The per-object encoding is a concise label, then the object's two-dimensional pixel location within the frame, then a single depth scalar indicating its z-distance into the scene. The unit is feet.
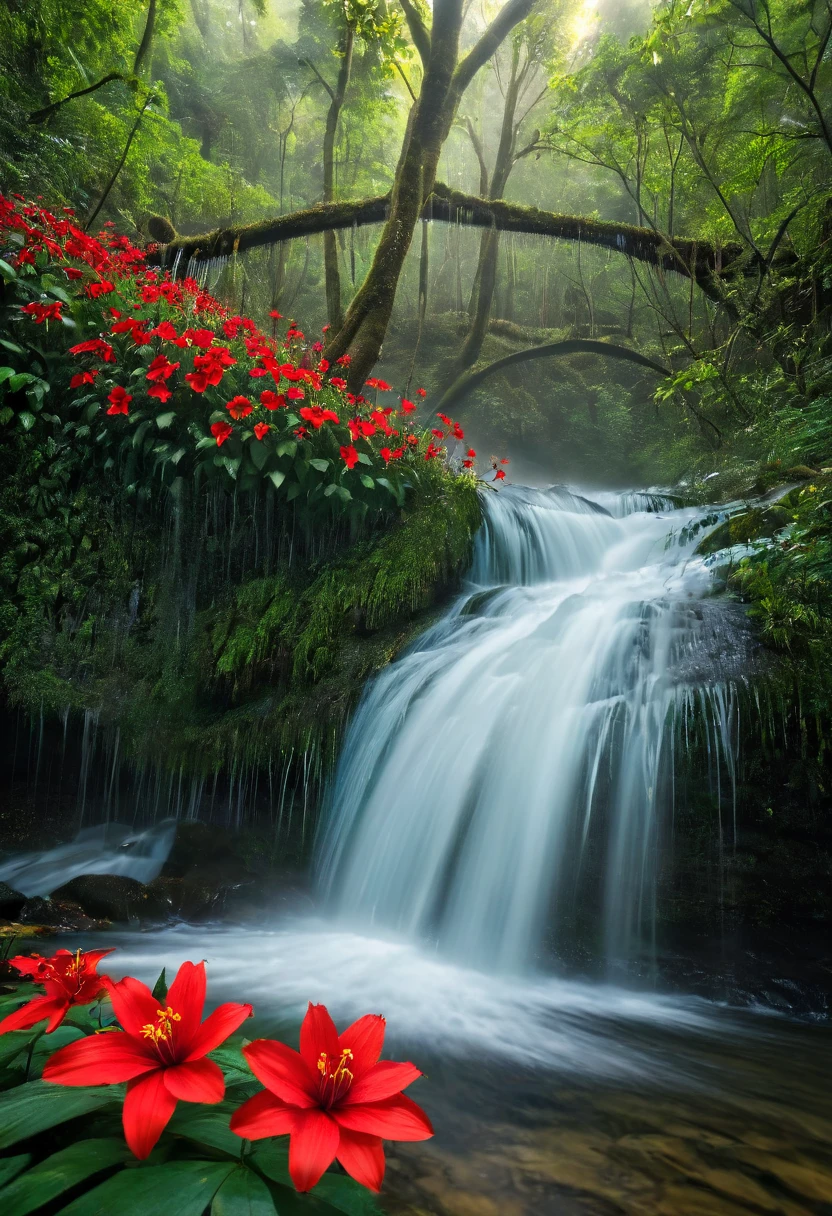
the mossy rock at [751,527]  17.03
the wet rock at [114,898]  12.03
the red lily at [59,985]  3.04
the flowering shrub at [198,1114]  2.23
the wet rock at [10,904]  10.91
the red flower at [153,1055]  2.37
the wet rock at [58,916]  11.01
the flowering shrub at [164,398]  16.67
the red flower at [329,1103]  2.28
